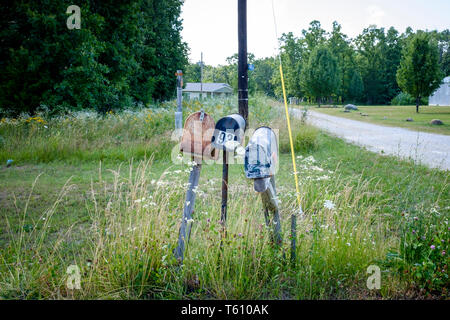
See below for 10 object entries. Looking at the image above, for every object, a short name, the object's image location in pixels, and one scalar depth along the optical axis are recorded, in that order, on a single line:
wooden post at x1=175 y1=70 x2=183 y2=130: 10.35
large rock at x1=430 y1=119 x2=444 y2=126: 17.91
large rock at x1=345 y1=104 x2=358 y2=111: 35.50
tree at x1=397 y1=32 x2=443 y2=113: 26.11
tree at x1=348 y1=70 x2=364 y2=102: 51.66
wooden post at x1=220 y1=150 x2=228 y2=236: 2.84
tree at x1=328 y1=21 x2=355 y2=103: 51.97
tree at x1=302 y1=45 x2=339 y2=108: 42.91
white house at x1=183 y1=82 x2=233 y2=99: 59.94
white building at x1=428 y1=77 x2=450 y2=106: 38.50
